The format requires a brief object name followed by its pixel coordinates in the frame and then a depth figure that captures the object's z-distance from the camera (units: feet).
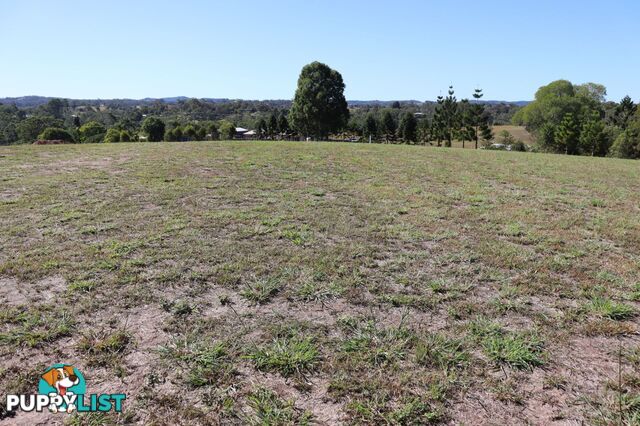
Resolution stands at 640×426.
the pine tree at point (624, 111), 135.64
